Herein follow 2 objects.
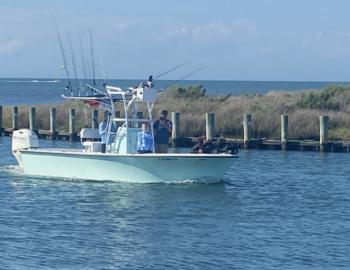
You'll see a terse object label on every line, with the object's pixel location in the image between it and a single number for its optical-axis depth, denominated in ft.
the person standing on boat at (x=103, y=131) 119.31
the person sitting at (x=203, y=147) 115.85
